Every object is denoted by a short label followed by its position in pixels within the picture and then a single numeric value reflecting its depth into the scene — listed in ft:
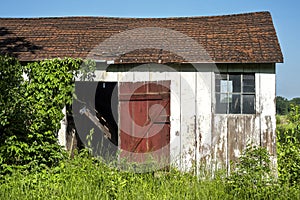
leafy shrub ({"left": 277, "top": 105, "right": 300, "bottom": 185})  26.61
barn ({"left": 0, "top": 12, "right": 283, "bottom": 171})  32.30
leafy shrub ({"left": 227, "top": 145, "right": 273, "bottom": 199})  22.98
